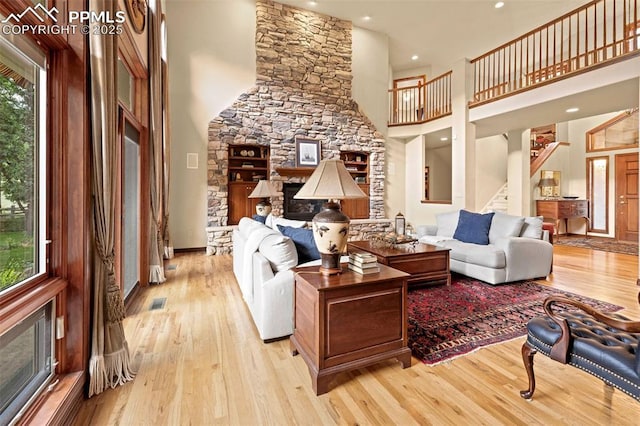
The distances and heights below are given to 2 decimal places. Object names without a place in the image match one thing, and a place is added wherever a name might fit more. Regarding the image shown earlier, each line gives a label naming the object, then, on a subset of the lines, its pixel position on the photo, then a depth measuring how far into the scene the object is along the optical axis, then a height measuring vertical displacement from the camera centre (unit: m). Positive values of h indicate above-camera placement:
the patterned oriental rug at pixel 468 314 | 2.30 -1.02
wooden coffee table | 3.46 -0.63
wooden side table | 1.76 -0.71
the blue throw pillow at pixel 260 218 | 4.57 -0.14
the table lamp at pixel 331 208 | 1.88 +0.00
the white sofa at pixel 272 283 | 2.31 -0.58
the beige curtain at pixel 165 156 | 4.65 +0.85
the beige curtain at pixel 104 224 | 1.72 -0.08
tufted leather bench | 1.31 -0.68
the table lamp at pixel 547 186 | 8.34 +0.57
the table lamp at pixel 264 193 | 4.85 +0.25
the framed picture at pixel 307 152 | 6.95 +1.32
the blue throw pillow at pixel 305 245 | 2.65 -0.32
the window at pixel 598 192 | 8.09 +0.38
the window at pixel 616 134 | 7.52 +1.91
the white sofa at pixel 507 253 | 3.72 -0.59
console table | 7.88 -0.10
